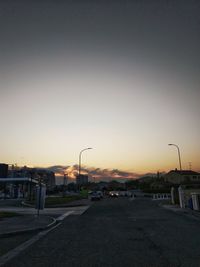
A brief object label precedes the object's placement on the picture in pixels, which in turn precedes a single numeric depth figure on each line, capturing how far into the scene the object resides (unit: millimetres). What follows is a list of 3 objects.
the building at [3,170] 80216
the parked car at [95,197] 36846
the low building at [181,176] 68620
